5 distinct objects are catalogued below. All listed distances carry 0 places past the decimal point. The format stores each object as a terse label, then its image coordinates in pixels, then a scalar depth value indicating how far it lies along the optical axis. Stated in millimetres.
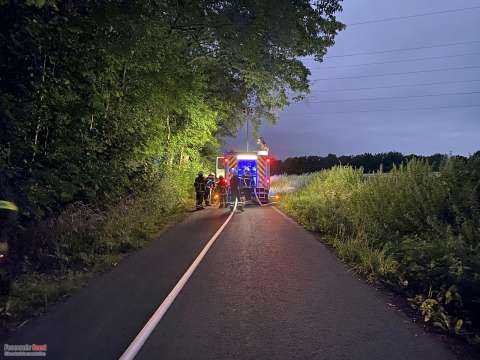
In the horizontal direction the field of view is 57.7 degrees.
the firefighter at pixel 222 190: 22973
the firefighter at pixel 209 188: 23688
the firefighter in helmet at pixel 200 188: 21969
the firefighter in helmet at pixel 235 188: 21922
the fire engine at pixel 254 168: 26453
